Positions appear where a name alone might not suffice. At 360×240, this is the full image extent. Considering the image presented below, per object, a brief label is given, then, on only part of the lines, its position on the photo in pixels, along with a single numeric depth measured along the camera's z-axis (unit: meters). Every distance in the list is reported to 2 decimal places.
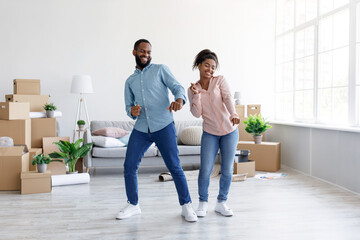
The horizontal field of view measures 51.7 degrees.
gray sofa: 4.71
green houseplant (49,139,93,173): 4.30
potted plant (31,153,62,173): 3.95
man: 2.73
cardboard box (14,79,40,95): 4.91
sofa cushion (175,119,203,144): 5.59
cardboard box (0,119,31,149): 4.34
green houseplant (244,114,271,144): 5.16
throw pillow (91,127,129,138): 5.08
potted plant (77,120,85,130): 5.32
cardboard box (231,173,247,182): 4.42
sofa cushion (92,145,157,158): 4.71
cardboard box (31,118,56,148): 4.75
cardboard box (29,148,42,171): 4.34
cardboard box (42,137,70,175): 4.52
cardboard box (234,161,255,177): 4.61
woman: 2.81
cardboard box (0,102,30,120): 4.29
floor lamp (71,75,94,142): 5.37
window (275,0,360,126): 4.12
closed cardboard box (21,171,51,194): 3.82
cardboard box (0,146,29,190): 3.95
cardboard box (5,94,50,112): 4.83
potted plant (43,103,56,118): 4.83
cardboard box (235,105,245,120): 5.80
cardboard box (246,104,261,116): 5.86
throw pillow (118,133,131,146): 5.00
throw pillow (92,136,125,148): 4.79
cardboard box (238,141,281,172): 5.11
